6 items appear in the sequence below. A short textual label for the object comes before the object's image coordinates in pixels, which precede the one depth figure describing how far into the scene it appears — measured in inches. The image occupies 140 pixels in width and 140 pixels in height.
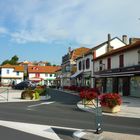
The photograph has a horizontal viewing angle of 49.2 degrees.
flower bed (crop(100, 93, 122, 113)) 357.5
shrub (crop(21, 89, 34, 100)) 576.5
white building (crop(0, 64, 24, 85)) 1800.7
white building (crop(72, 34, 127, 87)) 966.5
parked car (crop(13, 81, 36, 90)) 1072.3
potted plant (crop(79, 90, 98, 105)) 433.8
